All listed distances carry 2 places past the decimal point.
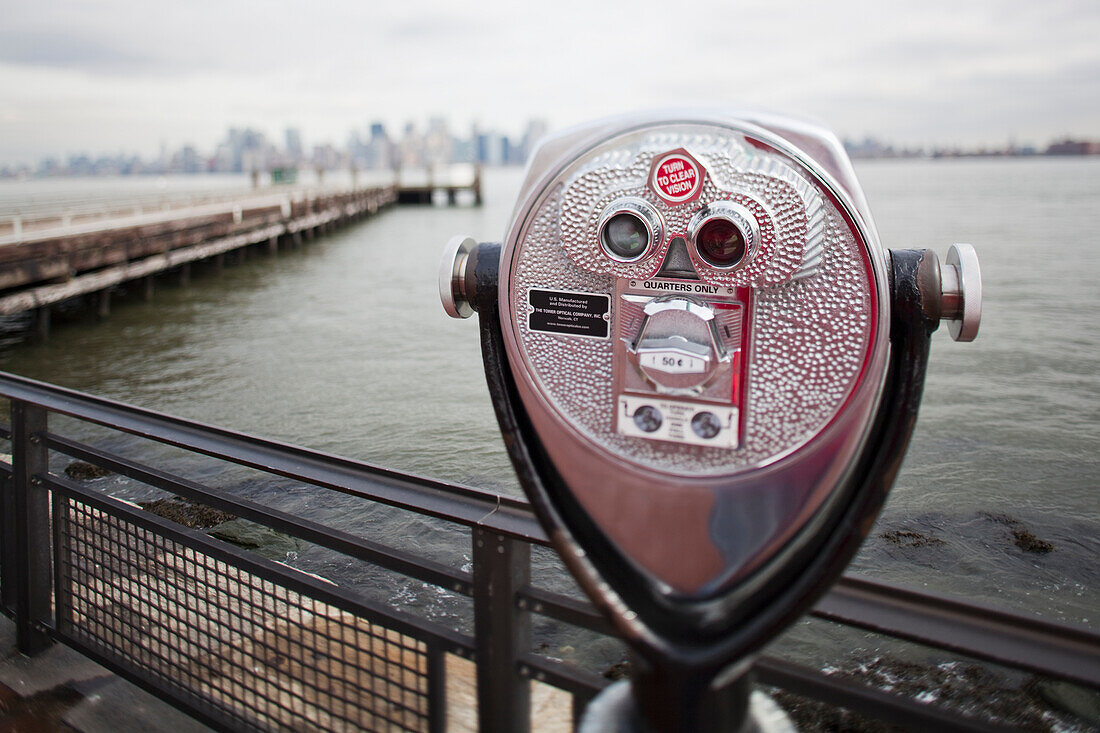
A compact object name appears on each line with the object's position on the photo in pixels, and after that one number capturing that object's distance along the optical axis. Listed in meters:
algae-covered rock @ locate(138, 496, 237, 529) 4.93
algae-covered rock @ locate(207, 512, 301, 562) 4.80
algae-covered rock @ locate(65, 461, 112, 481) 5.59
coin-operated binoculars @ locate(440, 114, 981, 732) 0.95
